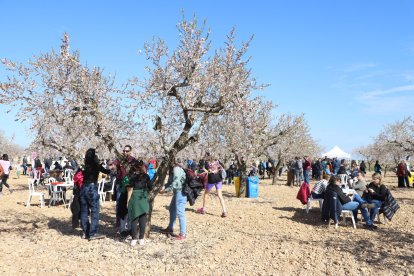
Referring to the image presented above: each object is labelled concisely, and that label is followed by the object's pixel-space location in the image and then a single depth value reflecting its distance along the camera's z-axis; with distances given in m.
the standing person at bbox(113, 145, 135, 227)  7.26
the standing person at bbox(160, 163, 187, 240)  7.25
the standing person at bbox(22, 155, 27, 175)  32.27
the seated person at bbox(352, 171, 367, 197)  9.83
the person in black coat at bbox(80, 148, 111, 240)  7.24
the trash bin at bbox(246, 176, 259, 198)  14.59
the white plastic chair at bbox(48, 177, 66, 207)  11.99
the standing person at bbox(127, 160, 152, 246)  6.68
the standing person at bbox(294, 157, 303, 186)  22.22
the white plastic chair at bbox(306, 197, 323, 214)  9.93
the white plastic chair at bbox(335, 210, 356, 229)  8.58
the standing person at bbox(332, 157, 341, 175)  29.10
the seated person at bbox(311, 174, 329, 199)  9.98
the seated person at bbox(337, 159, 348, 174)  21.56
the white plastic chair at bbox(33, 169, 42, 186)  20.01
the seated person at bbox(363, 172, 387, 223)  8.98
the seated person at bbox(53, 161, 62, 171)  19.52
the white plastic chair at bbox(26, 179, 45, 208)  11.54
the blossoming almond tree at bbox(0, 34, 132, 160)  7.75
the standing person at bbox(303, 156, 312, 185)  20.48
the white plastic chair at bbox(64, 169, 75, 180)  16.38
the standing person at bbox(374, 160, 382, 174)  27.39
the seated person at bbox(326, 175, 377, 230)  8.62
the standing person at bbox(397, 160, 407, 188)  20.47
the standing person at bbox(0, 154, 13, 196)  14.33
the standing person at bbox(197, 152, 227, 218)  10.58
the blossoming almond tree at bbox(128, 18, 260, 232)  7.12
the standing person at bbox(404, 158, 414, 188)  20.42
